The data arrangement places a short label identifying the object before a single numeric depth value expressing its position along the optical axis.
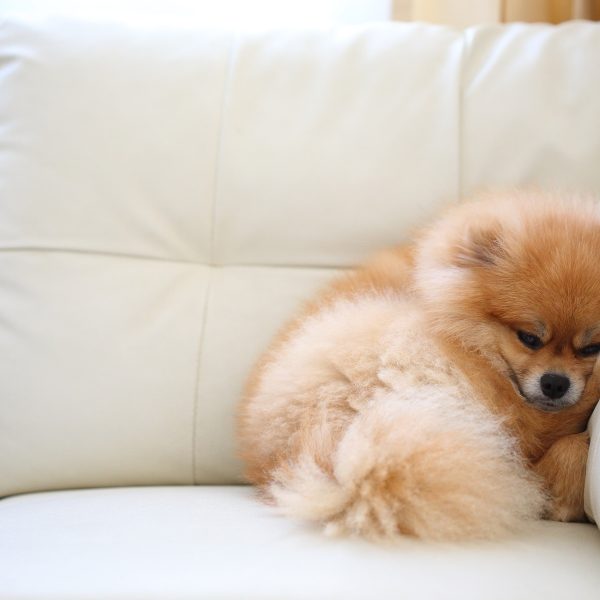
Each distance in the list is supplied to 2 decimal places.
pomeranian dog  1.14
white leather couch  1.66
